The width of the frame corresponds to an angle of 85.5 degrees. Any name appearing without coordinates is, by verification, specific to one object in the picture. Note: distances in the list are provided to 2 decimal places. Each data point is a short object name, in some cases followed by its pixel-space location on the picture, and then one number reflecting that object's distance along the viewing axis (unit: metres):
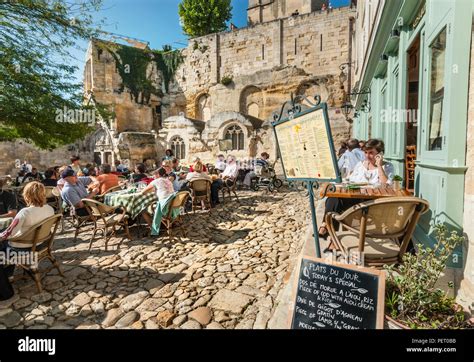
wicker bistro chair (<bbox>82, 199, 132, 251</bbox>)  4.79
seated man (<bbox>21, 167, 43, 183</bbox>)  9.98
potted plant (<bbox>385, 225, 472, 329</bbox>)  1.96
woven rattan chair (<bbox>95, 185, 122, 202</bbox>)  6.14
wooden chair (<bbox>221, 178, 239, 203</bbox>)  9.04
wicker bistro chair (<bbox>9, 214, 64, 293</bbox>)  3.35
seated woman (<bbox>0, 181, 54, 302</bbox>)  3.36
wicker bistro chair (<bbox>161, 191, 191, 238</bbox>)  5.00
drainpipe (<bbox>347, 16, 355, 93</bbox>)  22.45
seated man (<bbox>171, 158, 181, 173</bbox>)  8.91
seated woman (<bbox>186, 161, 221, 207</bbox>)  7.12
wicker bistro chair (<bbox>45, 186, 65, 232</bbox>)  6.50
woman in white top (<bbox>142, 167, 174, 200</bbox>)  5.15
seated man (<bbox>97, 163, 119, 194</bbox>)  6.57
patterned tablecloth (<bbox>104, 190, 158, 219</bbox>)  5.25
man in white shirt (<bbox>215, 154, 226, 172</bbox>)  11.49
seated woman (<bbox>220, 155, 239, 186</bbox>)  9.18
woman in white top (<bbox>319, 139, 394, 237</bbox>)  4.07
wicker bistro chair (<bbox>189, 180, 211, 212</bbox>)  6.94
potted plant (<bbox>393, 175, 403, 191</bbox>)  3.66
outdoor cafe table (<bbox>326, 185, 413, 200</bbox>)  3.31
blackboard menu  1.92
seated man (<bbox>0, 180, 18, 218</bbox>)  4.69
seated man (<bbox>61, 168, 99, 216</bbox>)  5.44
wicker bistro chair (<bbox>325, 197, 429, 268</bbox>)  2.29
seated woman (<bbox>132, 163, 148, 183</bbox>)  7.17
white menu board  2.26
